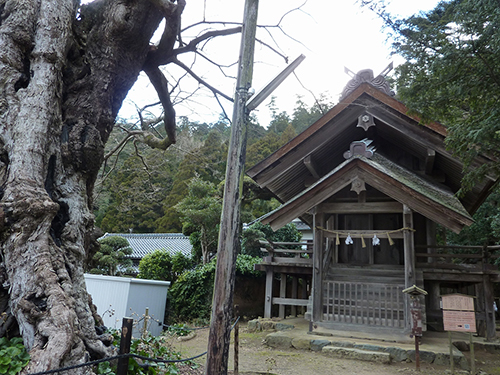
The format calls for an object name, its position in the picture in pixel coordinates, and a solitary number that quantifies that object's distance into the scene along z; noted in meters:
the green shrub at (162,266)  17.38
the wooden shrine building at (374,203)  8.83
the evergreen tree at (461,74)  5.46
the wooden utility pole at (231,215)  4.44
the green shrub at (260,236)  17.09
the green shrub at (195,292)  14.69
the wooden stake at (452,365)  6.81
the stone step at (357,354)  7.54
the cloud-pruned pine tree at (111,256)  18.80
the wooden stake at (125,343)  3.40
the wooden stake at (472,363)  6.69
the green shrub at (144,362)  4.16
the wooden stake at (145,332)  6.16
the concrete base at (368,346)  7.50
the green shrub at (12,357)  3.34
